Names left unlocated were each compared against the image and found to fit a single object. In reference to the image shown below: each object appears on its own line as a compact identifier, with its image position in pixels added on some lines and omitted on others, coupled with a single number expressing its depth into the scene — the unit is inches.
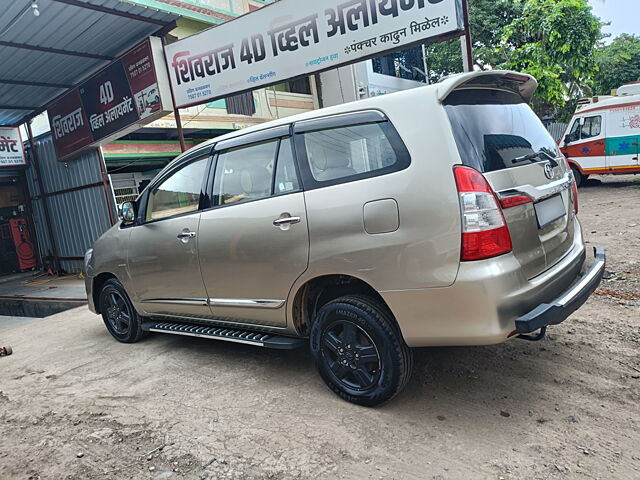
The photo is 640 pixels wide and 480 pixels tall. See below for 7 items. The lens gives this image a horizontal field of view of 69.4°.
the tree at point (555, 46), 495.8
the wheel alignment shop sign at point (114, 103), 282.4
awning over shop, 252.8
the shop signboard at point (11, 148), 426.9
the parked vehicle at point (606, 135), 470.9
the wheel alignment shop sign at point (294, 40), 202.4
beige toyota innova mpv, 93.5
